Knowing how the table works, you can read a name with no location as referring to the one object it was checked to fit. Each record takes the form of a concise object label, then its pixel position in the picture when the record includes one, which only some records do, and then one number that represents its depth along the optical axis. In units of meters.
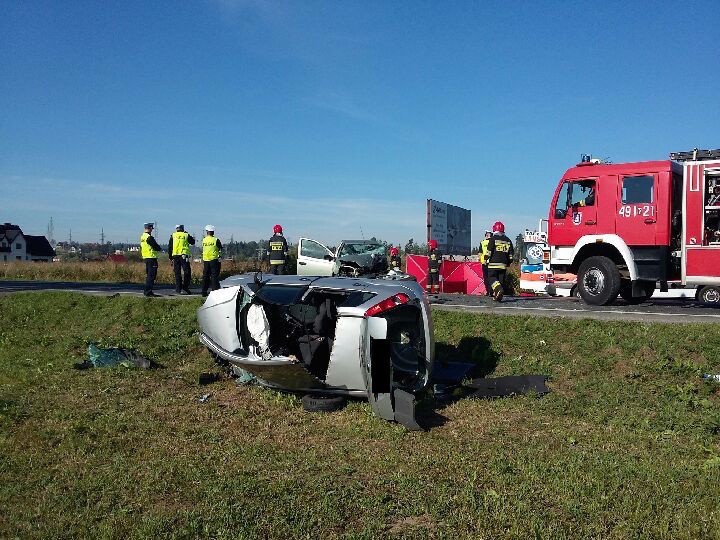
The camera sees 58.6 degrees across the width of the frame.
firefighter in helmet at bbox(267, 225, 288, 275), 15.73
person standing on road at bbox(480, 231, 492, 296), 15.49
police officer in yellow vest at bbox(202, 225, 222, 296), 14.70
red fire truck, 11.76
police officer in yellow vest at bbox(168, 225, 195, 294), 15.56
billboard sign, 27.39
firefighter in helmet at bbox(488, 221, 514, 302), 13.30
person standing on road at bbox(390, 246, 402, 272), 19.50
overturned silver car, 6.70
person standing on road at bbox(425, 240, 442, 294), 19.00
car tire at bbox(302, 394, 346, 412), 7.02
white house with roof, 74.81
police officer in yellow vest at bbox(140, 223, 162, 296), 14.95
